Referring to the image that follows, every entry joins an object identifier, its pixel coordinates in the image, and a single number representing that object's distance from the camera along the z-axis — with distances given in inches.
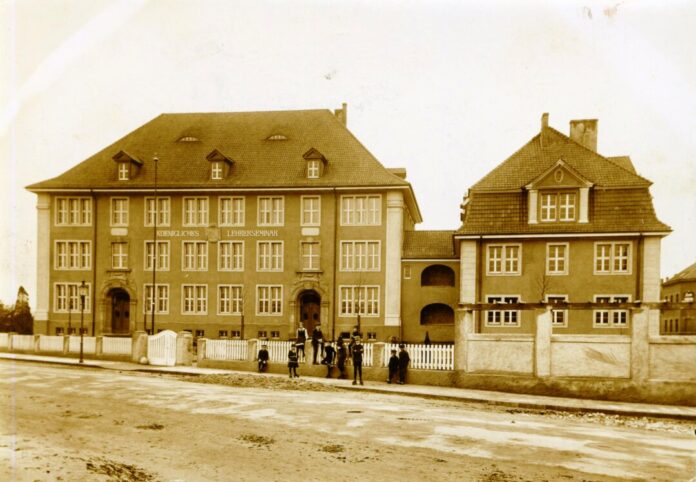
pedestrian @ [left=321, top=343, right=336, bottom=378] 1001.5
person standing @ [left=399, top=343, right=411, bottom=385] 925.2
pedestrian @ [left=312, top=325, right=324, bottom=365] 1018.1
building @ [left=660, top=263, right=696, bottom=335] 2036.2
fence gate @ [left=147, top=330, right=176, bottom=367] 1125.1
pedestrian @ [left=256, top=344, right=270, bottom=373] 1027.3
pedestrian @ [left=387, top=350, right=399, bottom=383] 919.7
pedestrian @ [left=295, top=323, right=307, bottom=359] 1040.5
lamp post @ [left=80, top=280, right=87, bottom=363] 1129.4
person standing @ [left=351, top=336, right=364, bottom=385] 915.2
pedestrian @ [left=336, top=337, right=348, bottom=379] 982.4
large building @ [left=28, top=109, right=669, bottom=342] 1408.7
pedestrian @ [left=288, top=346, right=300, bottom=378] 973.2
